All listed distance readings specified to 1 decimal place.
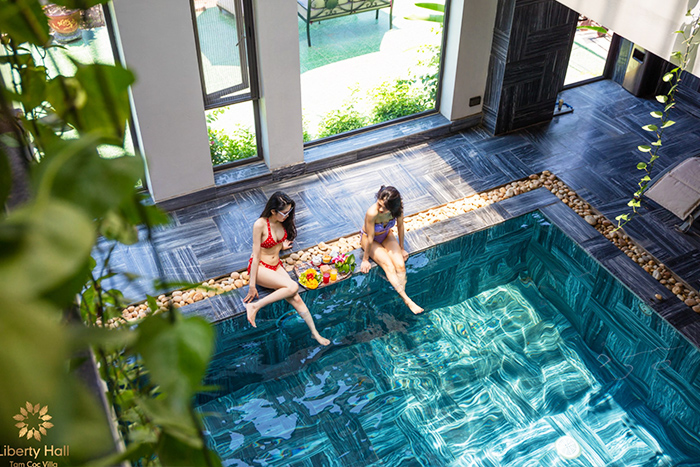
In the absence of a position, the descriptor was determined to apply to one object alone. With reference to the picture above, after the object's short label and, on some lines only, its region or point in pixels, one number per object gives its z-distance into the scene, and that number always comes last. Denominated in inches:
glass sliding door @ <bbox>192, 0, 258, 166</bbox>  209.9
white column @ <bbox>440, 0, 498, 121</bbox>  247.8
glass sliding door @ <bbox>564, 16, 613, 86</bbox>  298.2
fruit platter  208.2
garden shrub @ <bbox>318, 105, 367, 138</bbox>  262.4
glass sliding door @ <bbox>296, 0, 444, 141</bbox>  243.8
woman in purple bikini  207.9
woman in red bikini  197.9
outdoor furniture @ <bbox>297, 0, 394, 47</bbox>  232.4
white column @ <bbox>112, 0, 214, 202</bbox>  189.9
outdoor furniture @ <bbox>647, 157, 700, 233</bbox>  228.8
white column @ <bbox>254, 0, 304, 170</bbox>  208.7
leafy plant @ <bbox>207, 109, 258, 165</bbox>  238.7
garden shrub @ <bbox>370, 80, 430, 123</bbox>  270.1
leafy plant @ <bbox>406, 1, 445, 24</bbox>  254.1
